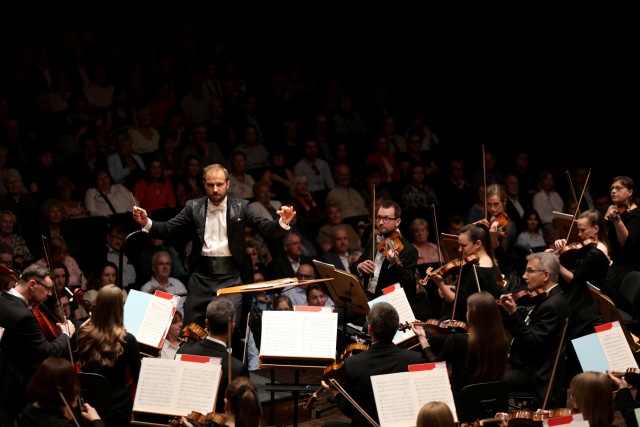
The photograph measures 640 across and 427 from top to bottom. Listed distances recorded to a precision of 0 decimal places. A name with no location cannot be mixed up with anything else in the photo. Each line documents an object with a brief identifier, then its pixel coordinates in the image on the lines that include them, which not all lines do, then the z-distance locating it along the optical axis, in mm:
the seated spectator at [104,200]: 16001
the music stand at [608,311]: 10667
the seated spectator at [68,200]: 15588
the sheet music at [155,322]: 10534
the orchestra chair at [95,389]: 9289
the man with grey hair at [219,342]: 9260
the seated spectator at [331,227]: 16940
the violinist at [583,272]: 11887
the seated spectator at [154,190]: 16285
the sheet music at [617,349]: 9787
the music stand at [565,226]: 13941
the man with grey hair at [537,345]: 10385
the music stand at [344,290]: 11701
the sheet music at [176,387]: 8918
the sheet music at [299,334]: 10335
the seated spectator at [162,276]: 14541
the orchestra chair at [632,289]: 12484
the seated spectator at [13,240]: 14278
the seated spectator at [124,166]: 16655
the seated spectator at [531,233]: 17794
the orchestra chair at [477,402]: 9018
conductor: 11780
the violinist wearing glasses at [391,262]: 12812
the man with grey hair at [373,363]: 9118
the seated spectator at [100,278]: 14171
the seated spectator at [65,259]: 14435
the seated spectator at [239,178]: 17282
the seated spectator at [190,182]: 16485
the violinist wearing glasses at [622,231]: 13958
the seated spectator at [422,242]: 16741
